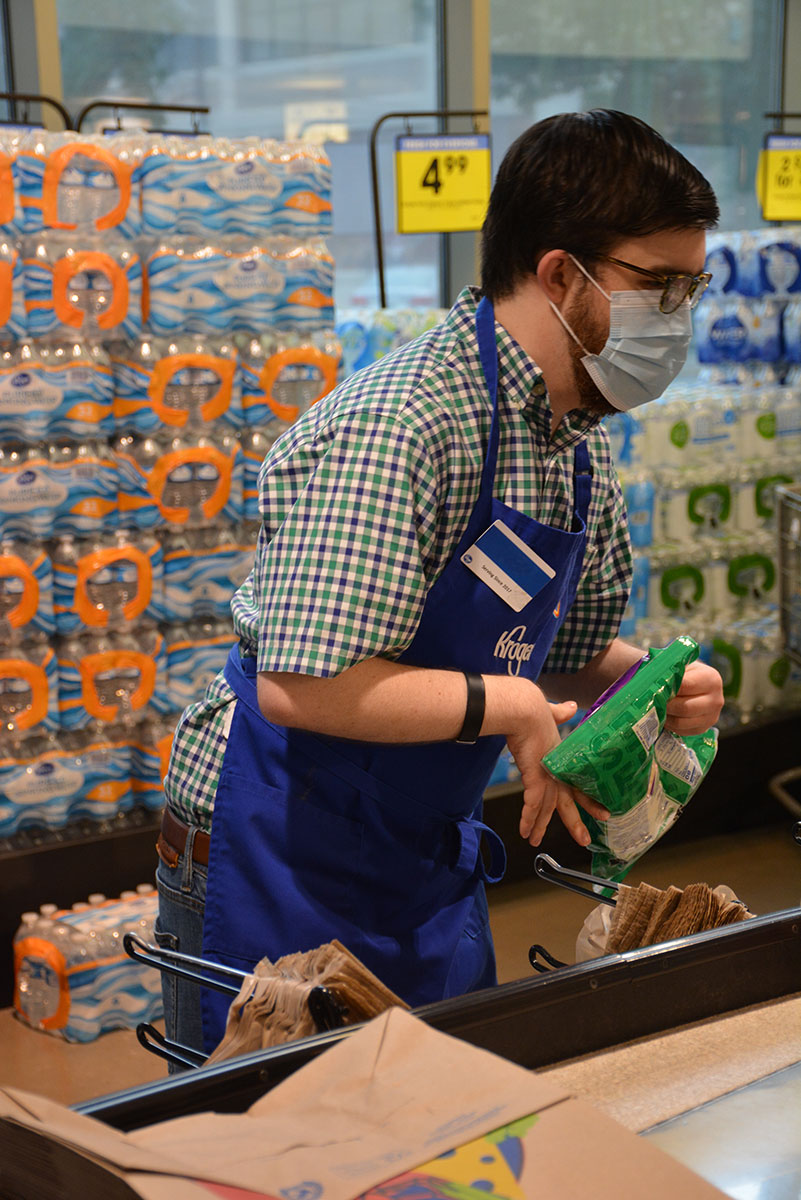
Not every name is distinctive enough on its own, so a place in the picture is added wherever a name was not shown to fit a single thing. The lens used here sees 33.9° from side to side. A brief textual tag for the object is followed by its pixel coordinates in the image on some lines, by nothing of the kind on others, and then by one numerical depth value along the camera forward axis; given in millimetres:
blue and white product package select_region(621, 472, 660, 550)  4273
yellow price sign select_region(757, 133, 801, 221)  5125
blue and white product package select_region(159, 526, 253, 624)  3633
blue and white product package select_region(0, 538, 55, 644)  3355
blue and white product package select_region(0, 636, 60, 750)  3420
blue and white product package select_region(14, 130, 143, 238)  3252
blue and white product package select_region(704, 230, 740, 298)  4809
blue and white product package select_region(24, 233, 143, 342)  3307
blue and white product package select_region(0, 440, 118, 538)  3352
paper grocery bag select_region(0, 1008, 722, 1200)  840
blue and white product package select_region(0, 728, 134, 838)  3486
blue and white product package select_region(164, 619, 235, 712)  3666
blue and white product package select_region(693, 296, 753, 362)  4805
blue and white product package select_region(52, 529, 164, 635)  3467
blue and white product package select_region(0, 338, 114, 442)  3307
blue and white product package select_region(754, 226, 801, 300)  4688
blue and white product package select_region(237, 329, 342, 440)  3600
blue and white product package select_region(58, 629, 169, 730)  3525
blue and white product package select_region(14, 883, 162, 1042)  3322
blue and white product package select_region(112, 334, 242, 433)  3469
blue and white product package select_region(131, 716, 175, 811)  3646
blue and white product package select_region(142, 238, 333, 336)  3441
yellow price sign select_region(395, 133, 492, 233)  4316
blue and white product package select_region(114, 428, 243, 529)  3510
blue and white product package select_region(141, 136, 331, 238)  3393
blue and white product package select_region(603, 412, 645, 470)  4215
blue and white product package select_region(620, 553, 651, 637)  4324
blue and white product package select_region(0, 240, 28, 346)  3227
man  1386
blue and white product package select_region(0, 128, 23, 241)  3203
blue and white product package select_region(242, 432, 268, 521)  3637
